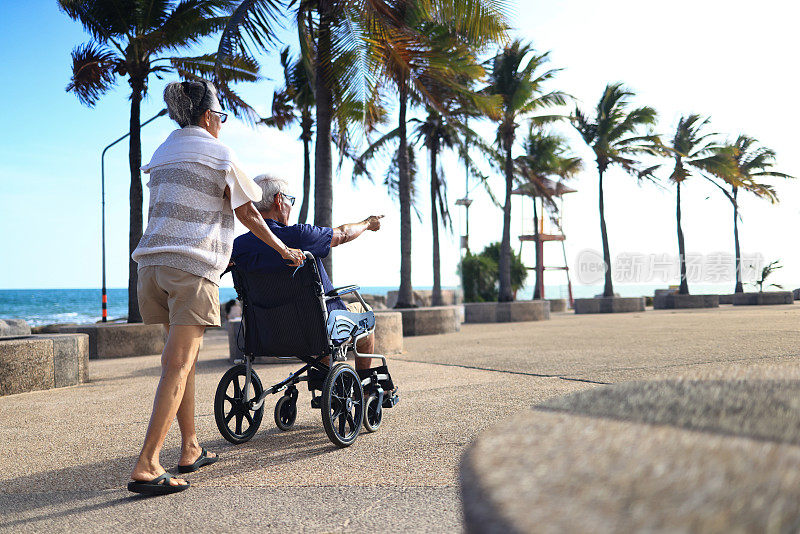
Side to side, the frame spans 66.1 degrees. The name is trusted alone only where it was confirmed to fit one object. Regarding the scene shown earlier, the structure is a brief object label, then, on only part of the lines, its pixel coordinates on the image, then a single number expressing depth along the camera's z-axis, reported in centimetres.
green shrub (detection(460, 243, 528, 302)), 3069
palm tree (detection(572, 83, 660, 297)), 2558
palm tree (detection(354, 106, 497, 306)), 2002
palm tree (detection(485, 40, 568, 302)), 2075
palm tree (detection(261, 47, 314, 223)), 1896
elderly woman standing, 272
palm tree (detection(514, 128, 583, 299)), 2319
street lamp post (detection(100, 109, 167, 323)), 2234
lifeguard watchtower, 2625
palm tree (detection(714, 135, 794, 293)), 3136
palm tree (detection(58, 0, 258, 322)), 1145
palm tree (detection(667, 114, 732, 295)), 2791
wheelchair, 337
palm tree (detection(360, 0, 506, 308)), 920
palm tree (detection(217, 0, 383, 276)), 910
